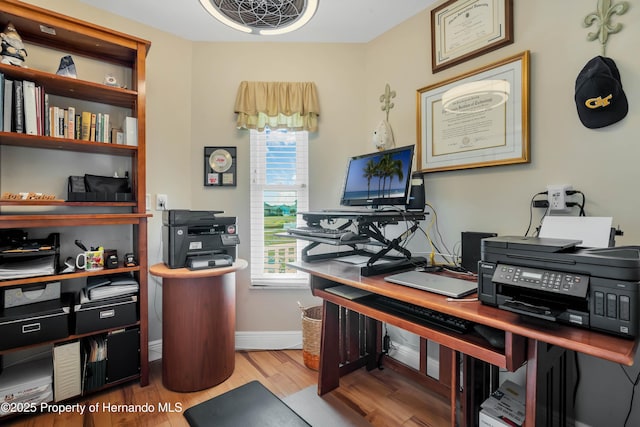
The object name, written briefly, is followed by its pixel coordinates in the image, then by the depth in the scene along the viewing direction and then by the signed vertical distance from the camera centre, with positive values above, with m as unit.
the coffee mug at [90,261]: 1.88 -0.33
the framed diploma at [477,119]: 1.62 +0.55
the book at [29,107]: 1.68 +0.57
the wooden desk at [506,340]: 0.87 -0.46
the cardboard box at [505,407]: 1.21 -0.85
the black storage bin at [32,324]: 1.59 -0.64
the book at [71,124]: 1.83 +0.52
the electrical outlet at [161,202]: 2.36 +0.05
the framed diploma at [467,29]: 1.69 +1.09
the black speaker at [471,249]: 1.68 -0.23
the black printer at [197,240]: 1.99 -0.22
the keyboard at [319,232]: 1.65 -0.14
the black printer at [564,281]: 0.87 -0.24
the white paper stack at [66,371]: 1.72 -0.95
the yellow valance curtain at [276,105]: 2.44 +0.85
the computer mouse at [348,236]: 1.59 -0.15
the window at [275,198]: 2.56 +0.09
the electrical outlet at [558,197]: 1.44 +0.05
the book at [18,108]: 1.66 +0.56
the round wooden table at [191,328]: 1.93 -0.78
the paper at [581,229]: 1.14 -0.08
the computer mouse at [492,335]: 1.08 -0.47
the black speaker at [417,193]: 1.96 +0.10
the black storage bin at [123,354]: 1.89 -0.94
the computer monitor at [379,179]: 1.70 +0.18
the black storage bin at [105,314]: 1.79 -0.66
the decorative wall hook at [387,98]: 2.35 +0.88
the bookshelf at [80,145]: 1.68 +0.40
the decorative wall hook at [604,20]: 1.32 +0.86
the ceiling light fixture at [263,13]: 1.55 +1.07
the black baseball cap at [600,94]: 1.29 +0.51
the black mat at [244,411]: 1.61 -1.16
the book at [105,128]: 1.96 +0.53
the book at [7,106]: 1.62 +0.56
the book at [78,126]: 1.88 +0.52
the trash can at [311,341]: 2.22 -1.00
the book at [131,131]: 1.99 +0.52
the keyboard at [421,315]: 1.24 -0.49
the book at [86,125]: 1.89 +0.53
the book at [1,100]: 1.61 +0.59
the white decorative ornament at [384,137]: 2.28 +0.55
